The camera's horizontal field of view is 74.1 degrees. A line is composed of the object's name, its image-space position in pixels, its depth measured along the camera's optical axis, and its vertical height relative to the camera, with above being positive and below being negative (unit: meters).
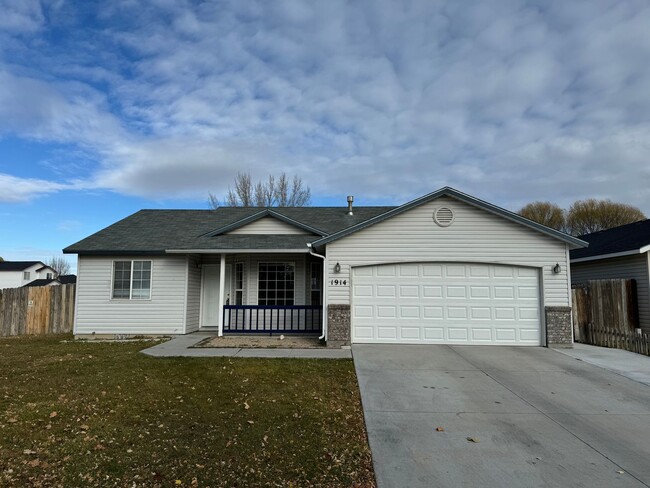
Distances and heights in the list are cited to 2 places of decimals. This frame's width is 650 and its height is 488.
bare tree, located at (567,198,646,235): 38.28 +7.06
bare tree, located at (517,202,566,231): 42.28 +7.90
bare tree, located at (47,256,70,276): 85.10 +5.48
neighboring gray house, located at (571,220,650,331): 12.73 +1.12
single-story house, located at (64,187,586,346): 11.48 +0.46
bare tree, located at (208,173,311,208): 35.25 +8.08
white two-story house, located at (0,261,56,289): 46.59 +2.33
